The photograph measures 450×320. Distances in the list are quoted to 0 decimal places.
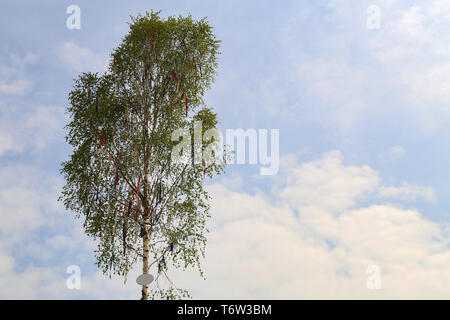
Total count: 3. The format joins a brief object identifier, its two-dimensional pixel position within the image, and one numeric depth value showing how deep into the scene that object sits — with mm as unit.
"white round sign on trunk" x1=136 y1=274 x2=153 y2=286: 13950
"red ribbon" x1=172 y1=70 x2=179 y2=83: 16828
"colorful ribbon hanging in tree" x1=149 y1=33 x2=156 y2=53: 16875
